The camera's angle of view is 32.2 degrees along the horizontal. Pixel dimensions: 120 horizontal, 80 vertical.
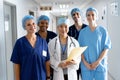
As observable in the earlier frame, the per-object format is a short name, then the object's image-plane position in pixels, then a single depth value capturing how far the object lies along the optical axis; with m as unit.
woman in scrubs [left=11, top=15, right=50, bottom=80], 2.29
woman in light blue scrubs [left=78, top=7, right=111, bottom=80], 2.75
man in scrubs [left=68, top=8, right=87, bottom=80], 3.07
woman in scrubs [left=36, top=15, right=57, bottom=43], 2.96
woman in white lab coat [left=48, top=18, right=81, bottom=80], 2.51
